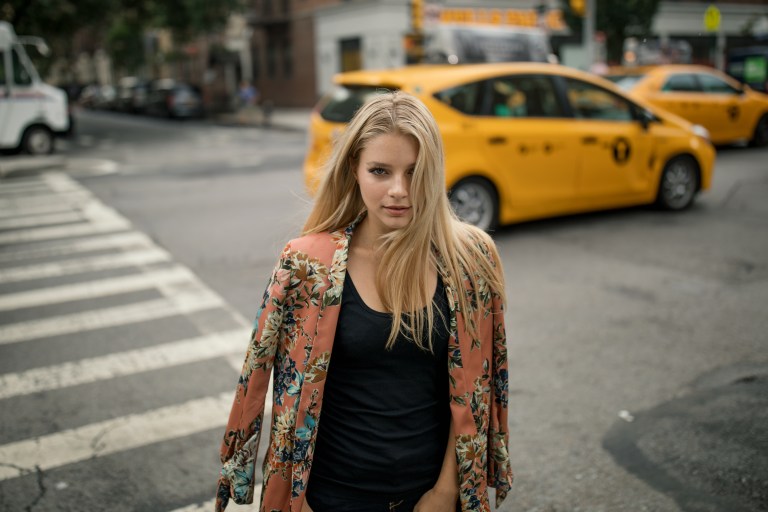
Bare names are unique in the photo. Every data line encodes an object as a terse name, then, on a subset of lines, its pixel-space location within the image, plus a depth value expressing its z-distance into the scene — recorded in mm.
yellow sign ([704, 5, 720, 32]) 21875
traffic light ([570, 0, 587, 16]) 20844
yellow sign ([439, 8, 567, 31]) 30438
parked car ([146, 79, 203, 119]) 34562
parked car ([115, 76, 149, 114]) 39781
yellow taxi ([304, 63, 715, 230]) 7551
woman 1832
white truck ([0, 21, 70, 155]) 16625
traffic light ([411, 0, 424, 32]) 16609
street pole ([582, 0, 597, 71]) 21825
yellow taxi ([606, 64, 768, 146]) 13898
